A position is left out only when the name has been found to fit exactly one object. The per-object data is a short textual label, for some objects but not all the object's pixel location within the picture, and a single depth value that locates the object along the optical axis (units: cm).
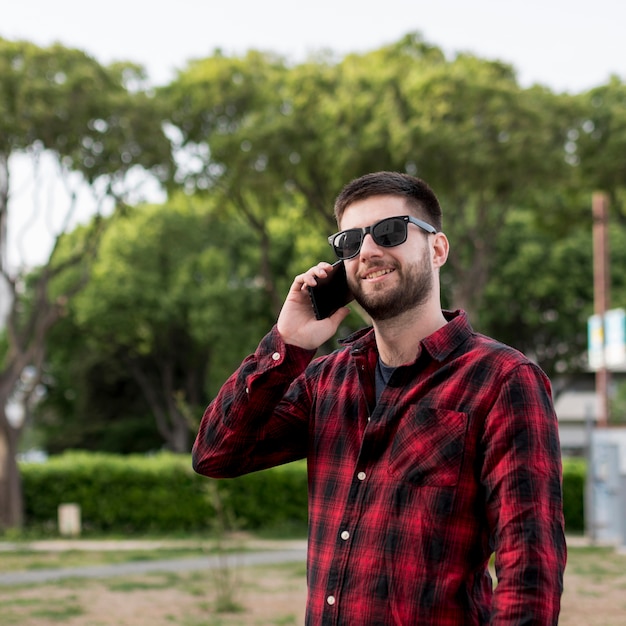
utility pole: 2081
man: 199
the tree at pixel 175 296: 3139
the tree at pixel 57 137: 1733
